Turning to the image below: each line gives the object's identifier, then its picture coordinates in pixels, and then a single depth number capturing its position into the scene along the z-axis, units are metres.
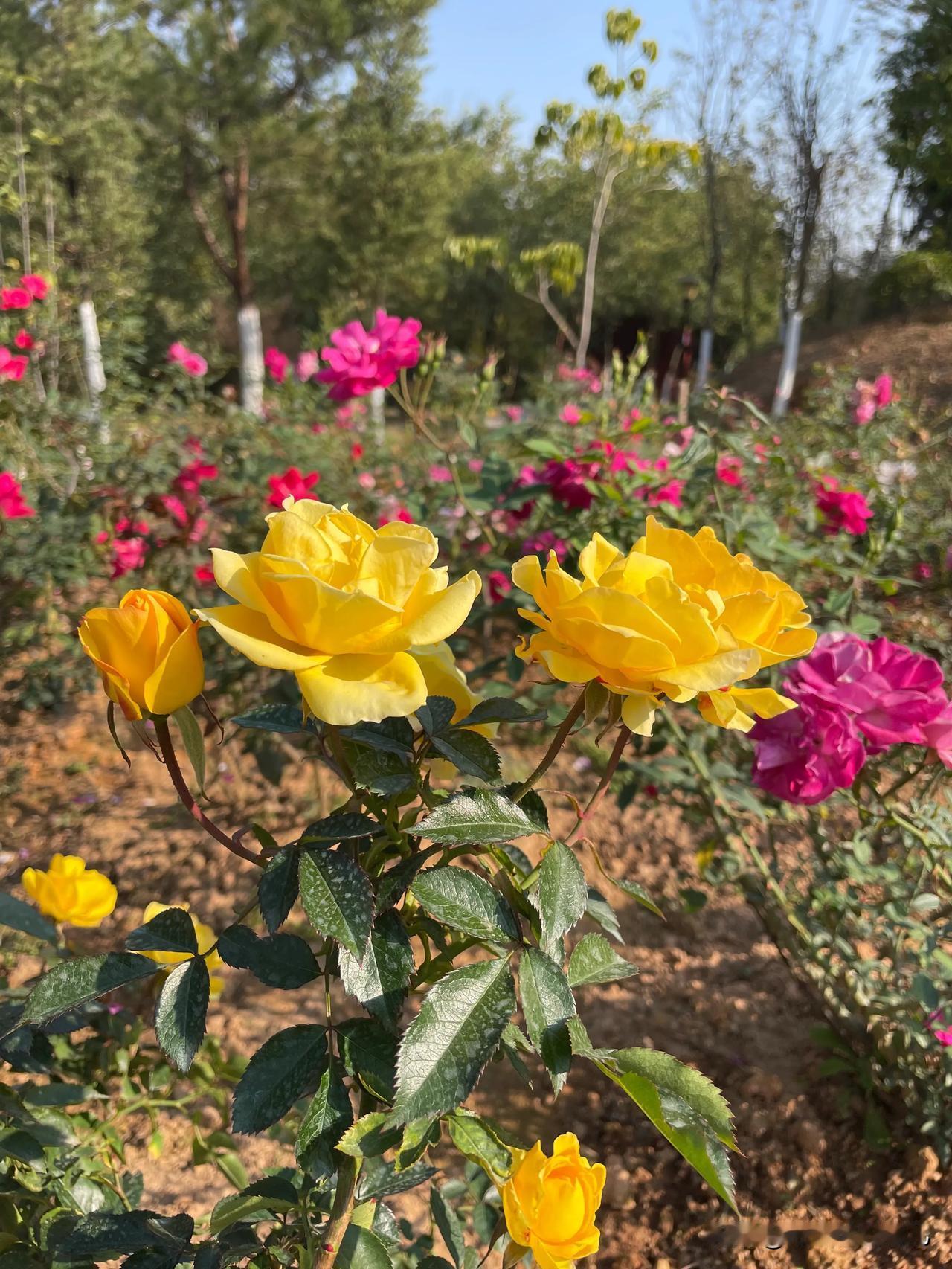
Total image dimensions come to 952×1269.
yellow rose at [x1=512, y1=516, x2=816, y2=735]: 0.49
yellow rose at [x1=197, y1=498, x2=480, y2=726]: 0.45
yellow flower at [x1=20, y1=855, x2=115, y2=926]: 1.01
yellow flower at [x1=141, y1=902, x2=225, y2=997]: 0.62
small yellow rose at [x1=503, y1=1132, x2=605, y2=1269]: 0.58
